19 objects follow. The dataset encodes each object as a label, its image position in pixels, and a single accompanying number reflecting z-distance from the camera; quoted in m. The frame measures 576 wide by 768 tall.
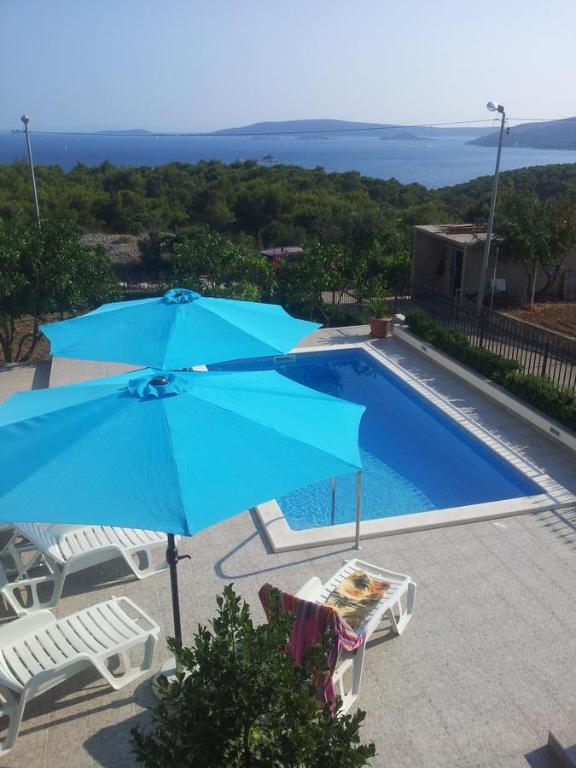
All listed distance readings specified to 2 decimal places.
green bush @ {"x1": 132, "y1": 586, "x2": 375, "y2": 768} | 2.64
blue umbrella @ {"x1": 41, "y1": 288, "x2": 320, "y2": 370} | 6.74
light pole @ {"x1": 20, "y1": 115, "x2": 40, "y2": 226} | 15.96
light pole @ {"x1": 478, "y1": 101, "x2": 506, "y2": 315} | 16.31
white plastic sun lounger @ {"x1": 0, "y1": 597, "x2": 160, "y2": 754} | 4.38
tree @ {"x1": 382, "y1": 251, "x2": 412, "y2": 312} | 20.95
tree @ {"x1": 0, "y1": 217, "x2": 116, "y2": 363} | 12.17
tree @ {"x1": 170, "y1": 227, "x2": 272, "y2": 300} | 15.49
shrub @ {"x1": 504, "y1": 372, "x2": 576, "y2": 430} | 9.37
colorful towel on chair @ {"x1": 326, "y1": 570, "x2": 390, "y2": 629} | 5.06
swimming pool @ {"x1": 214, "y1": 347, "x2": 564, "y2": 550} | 8.33
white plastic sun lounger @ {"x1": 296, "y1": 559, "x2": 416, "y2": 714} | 4.71
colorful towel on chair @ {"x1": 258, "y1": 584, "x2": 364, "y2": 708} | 4.27
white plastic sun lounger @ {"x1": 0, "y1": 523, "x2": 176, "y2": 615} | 5.66
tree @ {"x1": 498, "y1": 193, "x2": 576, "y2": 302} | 18.88
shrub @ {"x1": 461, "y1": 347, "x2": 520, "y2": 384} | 11.10
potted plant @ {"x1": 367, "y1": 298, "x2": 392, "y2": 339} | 14.70
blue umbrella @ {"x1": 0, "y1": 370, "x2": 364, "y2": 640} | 3.77
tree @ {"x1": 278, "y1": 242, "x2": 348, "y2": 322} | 16.70
